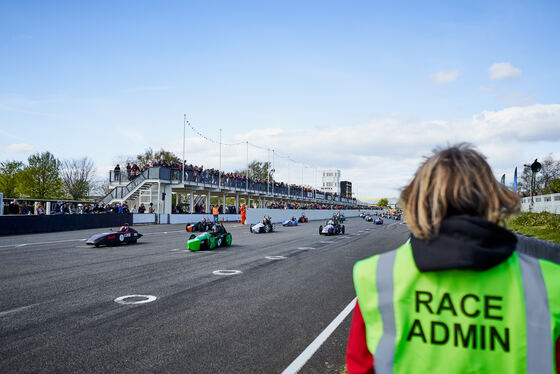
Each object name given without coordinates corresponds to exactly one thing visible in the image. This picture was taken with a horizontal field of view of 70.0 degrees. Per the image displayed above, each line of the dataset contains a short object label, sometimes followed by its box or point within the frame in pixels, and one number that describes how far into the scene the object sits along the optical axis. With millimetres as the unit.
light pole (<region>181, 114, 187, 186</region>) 40694
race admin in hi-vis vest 1458
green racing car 14570
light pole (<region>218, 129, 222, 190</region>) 46250
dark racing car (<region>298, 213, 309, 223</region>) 48562
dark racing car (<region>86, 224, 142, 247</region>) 15672
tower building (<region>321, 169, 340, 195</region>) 133625
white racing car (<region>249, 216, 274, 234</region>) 25312
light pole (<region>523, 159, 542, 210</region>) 21212
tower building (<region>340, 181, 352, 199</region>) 149150
